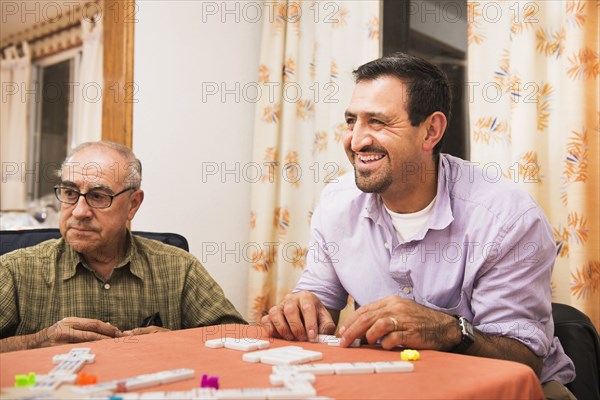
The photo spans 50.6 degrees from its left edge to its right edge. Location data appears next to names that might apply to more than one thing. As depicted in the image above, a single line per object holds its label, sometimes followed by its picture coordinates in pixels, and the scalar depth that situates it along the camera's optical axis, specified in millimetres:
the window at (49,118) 5734
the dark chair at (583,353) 1641
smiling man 1455
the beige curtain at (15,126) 6004
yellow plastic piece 1198
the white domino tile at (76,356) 1142
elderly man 1876
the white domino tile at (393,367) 1078
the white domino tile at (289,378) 983
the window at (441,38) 3000
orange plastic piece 983
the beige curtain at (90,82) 4930
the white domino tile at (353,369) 1060
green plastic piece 969
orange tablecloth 978
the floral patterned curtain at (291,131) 3266
